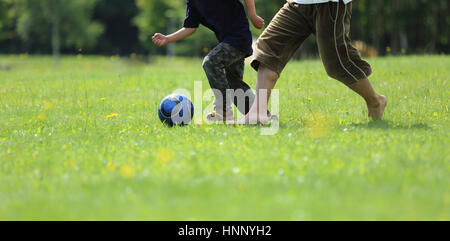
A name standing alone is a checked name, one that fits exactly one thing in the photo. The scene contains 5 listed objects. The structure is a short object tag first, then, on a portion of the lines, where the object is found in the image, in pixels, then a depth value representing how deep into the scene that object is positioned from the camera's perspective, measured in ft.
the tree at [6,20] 230.60
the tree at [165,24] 365.81
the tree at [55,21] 316.81
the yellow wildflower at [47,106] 47.14
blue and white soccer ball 37.32
